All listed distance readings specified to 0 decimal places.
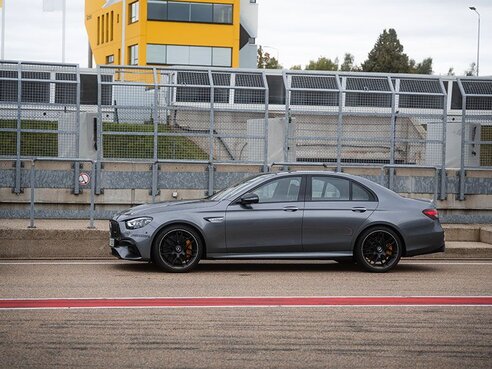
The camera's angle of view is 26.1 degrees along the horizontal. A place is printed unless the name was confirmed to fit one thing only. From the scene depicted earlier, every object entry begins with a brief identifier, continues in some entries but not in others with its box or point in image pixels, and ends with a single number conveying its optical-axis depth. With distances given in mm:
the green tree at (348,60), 167250
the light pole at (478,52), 79875
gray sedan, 14461
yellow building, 60344
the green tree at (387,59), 107750
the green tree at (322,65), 141625
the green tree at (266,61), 96062
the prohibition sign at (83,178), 20047
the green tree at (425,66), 141912
